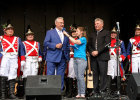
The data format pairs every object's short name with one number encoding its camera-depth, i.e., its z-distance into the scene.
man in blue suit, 6.57
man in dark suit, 6.30
